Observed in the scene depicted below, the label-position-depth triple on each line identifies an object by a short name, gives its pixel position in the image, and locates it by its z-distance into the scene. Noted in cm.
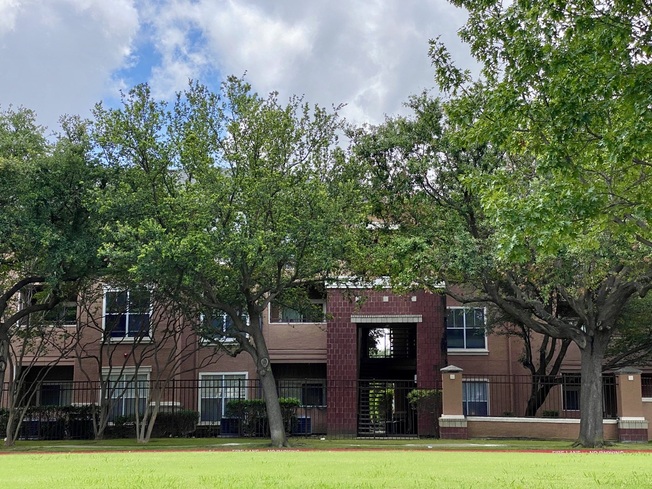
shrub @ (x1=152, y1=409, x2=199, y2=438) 2927
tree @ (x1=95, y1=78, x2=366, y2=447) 2034
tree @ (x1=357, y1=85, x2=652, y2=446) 2100
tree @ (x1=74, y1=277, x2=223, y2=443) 2680
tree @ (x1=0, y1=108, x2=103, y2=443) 2109
